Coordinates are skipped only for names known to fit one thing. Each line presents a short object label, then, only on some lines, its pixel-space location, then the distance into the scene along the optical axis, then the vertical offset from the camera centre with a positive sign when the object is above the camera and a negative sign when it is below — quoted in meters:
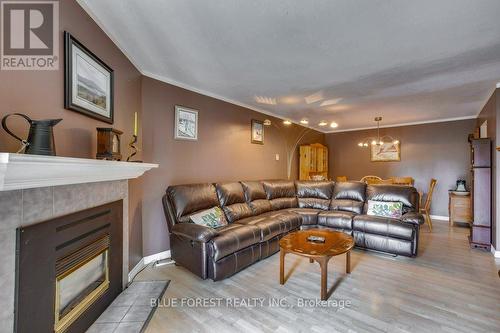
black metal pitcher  1.14 +0.14
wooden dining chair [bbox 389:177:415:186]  5.27 -0.32
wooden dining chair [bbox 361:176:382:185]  5.53 -0.31
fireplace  1.15 -0.66
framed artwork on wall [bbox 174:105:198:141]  3.18 +0.62
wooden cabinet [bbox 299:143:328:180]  5.75 +0.16
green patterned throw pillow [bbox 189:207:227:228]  2.72 -0.64
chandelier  5.84 +0.73
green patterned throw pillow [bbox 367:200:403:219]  3.31 -0.63
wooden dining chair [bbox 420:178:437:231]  4.28 -0.73
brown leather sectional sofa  2.40 -0.74
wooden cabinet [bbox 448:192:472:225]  4.45 -0.81
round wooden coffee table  2.04 -0.80
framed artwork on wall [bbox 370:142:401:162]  5.82 +0.40
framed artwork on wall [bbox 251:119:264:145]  4.51 +0.72
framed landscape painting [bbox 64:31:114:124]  1.57 +0.66
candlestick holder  2.16 +0.26
